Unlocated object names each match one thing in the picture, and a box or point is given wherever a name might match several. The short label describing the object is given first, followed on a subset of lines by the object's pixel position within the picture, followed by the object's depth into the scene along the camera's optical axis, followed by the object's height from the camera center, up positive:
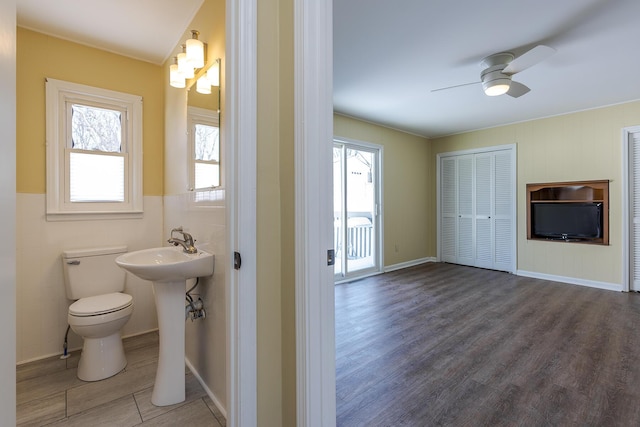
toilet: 1.89 -0.62
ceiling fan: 2.43 +1.24
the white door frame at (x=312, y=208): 1.01 +0.02
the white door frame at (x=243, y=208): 1.07 +0.02
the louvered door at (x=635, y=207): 3.77 +0.06
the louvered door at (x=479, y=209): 4.85 +0.08
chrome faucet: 1.85 -0.19
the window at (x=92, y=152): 2.22 +0.52
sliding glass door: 4.36 +0.07
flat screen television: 4.02 -0.12
